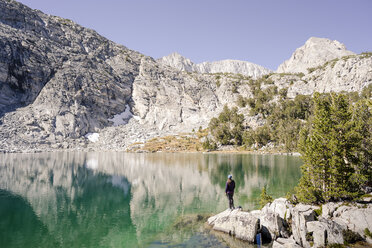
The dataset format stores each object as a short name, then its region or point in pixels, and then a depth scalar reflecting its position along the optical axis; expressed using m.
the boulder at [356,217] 15.14
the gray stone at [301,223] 15.00
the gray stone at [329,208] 16.98
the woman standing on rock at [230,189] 20.52
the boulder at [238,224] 16.69
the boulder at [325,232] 14.14
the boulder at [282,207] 17.72
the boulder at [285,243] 14.32
